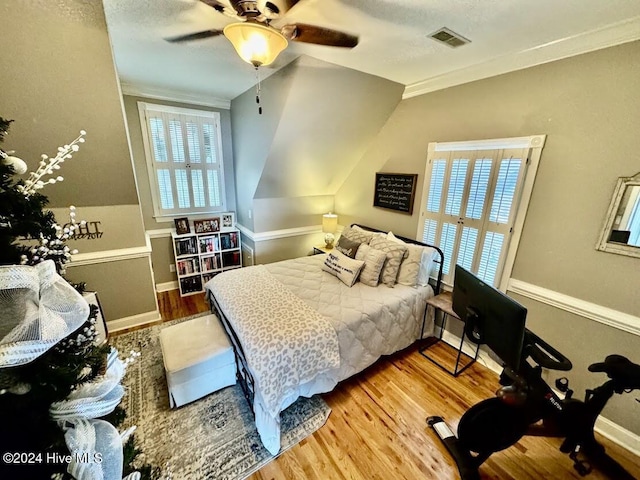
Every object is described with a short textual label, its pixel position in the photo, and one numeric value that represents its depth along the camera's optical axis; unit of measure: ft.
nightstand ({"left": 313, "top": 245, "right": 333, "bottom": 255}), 12.26
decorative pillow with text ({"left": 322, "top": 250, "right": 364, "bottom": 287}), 8.34
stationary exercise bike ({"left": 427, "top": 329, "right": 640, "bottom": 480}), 4.50
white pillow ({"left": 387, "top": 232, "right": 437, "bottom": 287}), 8.44
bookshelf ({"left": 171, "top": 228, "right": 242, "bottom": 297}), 11.64
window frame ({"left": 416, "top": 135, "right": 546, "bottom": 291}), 6.42
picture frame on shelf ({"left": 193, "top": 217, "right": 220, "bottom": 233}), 11.89
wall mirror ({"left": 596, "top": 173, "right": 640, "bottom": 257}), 5.21
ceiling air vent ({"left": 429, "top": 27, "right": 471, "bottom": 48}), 5.42
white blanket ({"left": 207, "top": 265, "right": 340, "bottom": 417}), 5.36
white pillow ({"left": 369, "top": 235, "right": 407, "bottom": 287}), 8.43
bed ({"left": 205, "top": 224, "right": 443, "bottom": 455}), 5.44
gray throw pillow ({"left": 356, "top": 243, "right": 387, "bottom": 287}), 8.34
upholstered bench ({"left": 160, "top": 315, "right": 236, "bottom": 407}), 5.99
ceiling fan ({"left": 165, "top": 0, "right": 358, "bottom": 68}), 3.90
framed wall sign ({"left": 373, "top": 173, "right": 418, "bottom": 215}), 9.51
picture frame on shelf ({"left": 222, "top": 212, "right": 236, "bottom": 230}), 12.89
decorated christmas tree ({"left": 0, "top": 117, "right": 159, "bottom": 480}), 2.18
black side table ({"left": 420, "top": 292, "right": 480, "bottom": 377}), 7.64
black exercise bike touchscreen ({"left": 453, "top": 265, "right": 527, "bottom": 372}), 4.00
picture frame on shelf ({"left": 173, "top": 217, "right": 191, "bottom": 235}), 11.49
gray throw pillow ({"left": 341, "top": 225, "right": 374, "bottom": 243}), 9.63
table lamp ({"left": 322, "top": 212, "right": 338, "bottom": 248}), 12.71
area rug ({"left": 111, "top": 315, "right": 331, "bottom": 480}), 5.10
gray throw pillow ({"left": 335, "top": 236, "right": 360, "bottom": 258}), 9.16
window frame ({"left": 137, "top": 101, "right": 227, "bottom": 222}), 10.41
